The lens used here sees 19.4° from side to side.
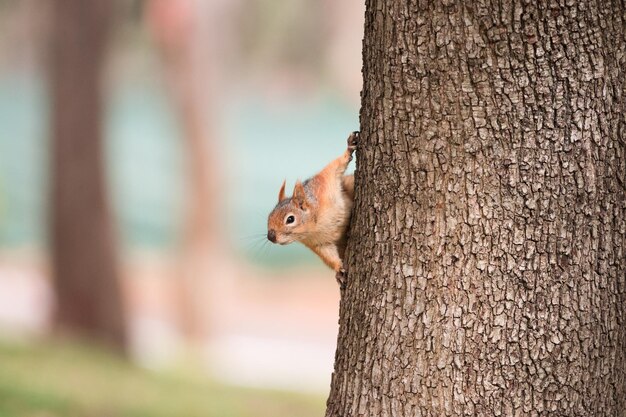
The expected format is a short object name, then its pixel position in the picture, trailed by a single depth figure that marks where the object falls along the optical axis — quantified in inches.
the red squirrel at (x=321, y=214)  258.2
